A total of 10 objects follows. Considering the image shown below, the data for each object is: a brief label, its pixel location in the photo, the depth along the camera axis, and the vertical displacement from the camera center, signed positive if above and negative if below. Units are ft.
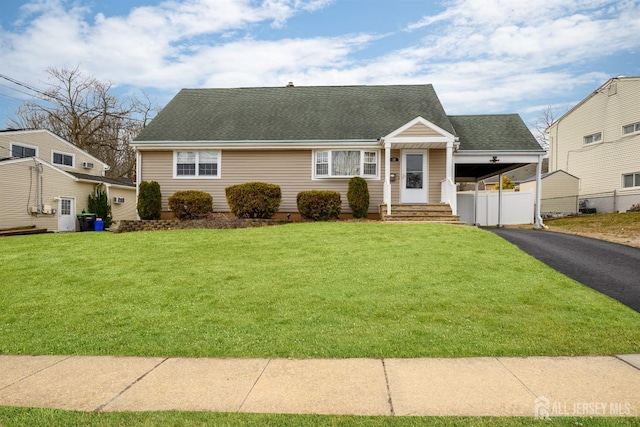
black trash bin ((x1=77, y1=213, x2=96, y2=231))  68.54 -2.97
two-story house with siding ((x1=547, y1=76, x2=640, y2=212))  66.54 +12.65
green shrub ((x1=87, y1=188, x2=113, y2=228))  74.38 -0.41
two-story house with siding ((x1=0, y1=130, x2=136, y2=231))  61.82 +3.83
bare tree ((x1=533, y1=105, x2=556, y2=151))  150.92 +36.11
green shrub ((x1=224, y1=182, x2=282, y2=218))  46.16 +0.80
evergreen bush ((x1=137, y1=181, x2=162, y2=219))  49.14 +0.71
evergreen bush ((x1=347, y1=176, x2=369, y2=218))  47.44 +1.39
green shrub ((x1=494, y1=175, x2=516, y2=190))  118.32 +7.66
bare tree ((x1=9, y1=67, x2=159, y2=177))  110.32 +26.71
